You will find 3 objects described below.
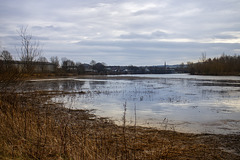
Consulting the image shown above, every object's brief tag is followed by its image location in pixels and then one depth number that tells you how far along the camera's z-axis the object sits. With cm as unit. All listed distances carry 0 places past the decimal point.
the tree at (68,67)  10678
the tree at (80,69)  10784
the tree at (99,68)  13025
